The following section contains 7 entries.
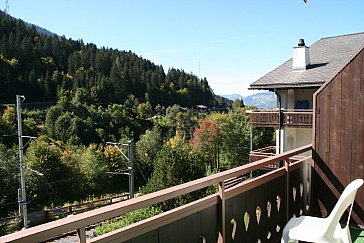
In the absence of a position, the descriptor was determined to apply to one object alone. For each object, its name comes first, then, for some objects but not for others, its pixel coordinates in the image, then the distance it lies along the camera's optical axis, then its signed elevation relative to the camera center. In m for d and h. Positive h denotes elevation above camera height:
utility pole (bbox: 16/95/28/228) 12.59 -0.93
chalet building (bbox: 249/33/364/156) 11.79 +0.92
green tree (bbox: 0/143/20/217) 27.36 -5.57
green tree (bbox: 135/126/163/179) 39.41 -4.69
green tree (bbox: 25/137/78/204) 29.14 -5.78
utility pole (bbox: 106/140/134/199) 15.29 -2.18
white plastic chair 2.29 -0.90
